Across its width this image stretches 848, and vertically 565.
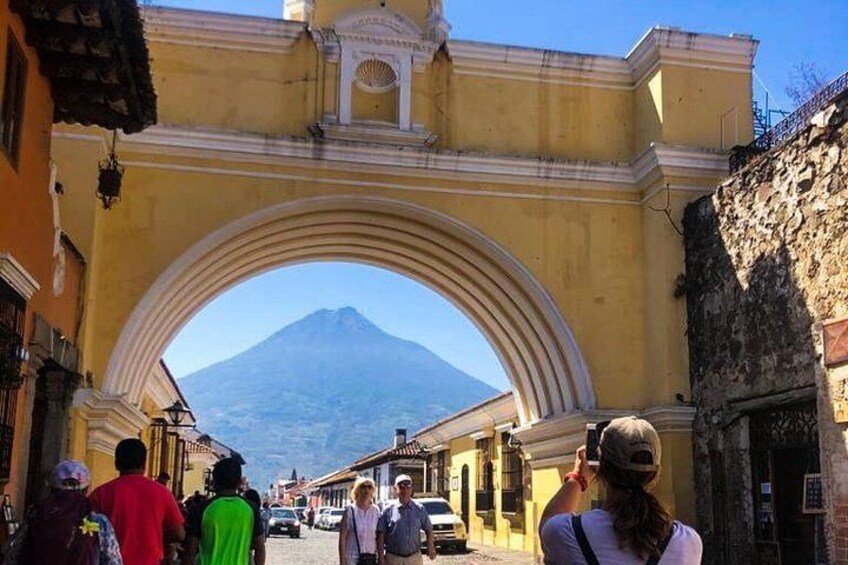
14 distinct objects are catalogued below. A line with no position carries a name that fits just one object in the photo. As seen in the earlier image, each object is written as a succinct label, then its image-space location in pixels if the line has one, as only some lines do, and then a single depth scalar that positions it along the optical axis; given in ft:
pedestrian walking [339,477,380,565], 27.20
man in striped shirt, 27.32
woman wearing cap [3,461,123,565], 13.69
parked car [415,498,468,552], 68.23
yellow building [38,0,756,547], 39.06
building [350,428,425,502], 105.40
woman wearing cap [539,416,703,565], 8.39
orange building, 21.65
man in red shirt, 16.61
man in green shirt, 16.87
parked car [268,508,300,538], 106.11
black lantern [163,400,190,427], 50.62
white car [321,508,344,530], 131.95
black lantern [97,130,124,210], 34.06
